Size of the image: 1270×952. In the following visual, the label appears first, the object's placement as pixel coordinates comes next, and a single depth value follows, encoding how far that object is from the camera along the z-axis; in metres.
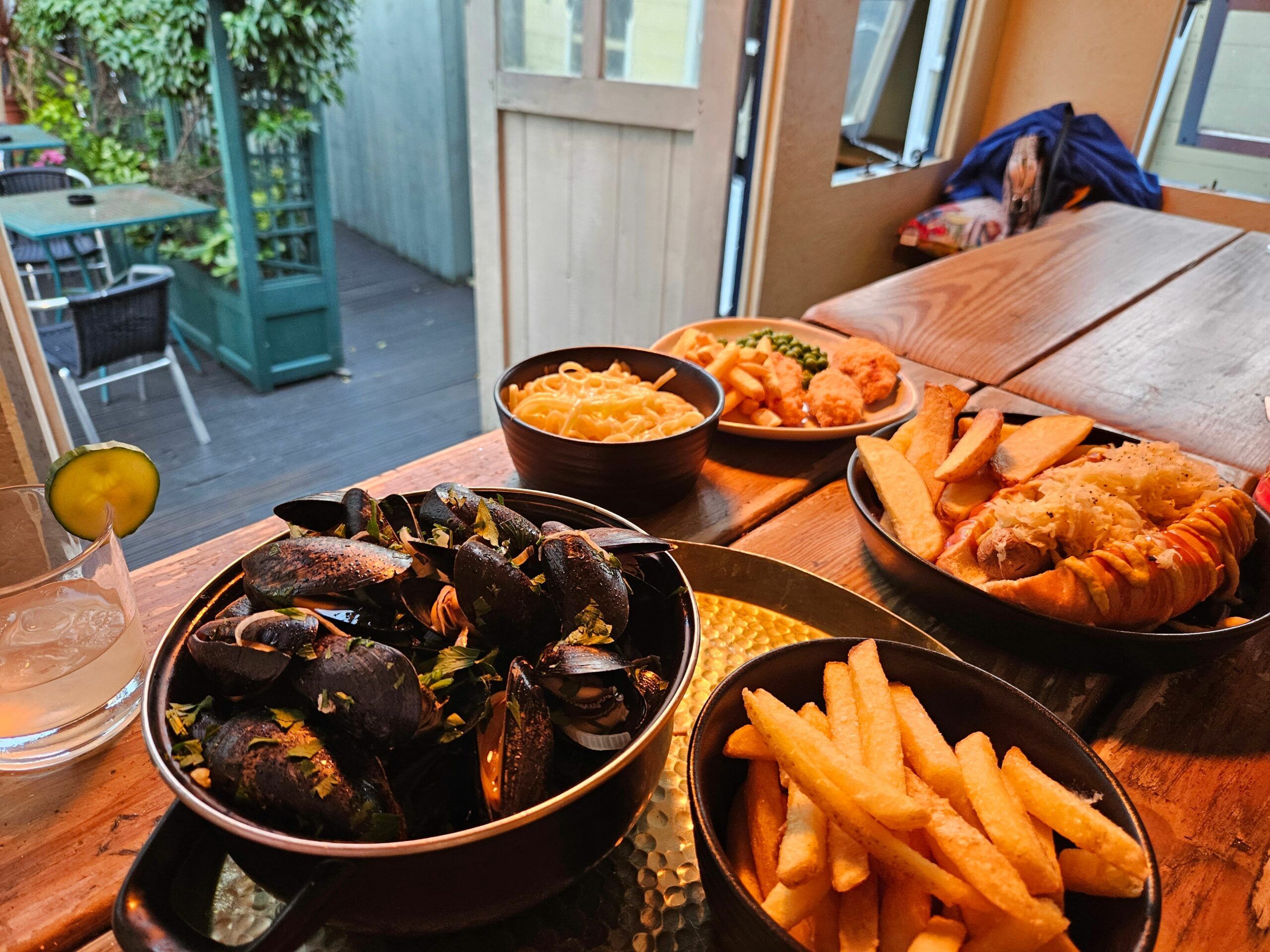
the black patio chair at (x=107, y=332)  4.10
